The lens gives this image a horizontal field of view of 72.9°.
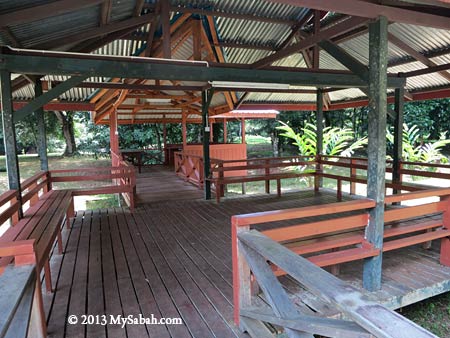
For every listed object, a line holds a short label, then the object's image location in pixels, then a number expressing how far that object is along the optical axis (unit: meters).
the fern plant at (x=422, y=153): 10.52
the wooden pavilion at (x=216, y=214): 1.88
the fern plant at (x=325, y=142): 11.04
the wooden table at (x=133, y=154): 12.56
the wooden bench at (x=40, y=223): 2.63
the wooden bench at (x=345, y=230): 2.42
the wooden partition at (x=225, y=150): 11.95
